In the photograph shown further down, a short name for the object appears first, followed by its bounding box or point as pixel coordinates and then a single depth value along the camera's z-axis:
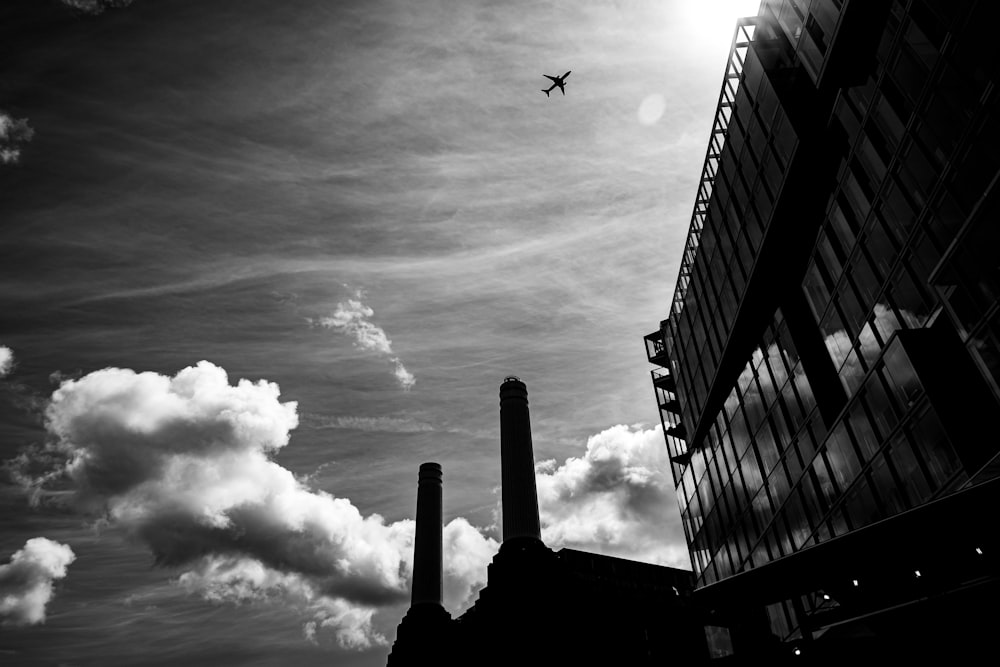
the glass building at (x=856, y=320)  14.75
